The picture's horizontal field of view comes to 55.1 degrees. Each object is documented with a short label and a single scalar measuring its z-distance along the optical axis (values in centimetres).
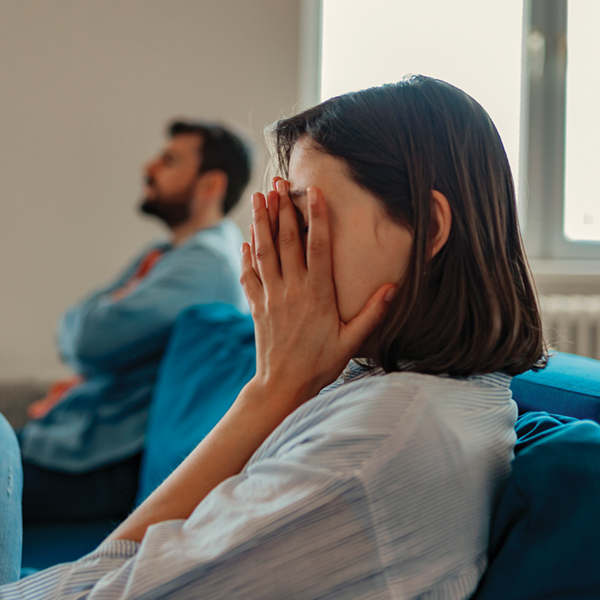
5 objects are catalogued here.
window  248
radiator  221
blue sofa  48
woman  44
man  144
